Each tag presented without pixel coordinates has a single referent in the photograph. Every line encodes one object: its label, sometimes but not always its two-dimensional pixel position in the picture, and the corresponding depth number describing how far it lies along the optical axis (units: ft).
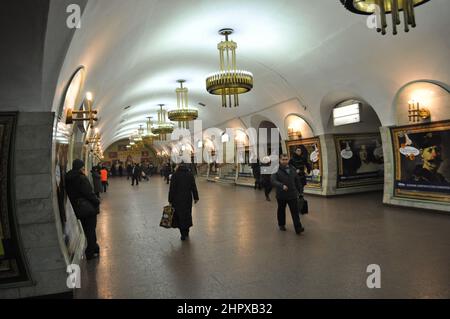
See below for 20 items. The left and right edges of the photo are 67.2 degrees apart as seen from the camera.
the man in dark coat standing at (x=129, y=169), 88.16
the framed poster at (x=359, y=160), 38.55
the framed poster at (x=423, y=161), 25.40
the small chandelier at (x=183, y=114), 40.14
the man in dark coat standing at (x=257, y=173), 49.05
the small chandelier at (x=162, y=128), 53.78
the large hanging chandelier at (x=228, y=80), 25.34
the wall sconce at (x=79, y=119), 16.02
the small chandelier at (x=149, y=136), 71.67
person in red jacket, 51.30
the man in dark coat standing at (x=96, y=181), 39.19
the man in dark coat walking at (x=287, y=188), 19.89
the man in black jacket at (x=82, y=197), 16.10
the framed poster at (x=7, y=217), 11.42
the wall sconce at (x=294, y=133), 42.11
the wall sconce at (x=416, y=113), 26.22
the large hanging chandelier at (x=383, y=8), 12.42
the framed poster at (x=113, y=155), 143.49
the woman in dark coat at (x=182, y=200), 19.93
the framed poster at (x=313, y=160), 39.01
